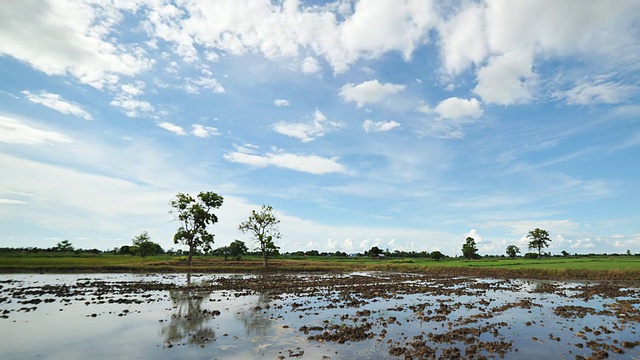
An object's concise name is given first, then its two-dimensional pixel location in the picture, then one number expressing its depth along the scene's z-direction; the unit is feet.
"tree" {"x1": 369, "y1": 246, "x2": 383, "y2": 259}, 548.31
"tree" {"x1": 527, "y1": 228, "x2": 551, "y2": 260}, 449.48
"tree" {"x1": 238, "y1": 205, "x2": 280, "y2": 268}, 233.14
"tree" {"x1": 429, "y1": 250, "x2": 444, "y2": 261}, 437.58
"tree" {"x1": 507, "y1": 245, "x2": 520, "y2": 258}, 570.05
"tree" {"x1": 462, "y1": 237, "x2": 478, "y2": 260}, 458.91
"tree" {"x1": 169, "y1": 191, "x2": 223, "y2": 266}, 233.96
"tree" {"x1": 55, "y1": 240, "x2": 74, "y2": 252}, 454.31
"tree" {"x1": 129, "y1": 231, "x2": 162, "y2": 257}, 284.82
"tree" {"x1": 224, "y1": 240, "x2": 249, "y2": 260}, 369.09
